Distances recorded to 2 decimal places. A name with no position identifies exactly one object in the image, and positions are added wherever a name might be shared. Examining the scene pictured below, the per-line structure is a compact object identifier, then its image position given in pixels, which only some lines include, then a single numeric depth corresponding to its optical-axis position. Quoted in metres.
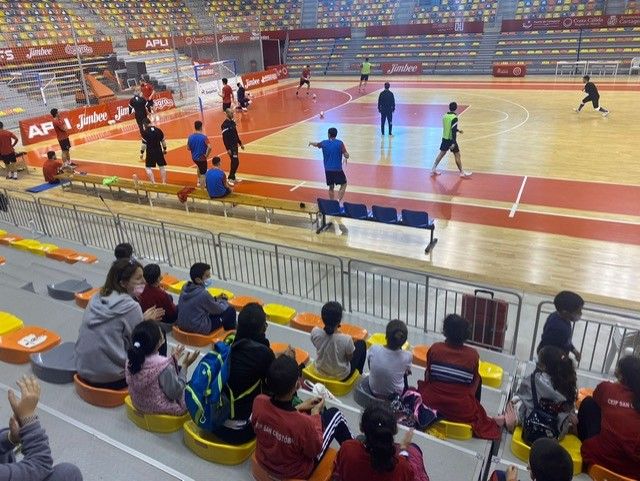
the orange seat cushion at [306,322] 5.73
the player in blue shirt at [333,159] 10.10
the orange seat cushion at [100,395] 4.02
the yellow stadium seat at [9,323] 5.17
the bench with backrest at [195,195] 9.95
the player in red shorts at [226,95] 19.89
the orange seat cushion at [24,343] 4.73
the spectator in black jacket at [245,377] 3.36
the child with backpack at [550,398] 3.46
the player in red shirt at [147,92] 19.86
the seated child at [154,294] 4.91
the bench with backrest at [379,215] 8.62
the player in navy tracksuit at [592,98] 16.58
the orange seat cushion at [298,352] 4.63
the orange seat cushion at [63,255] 7.64
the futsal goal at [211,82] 22.97
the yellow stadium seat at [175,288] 6.62
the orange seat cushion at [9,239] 8.45
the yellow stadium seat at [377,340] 5.26
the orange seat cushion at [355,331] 5.39
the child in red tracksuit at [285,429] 2.93
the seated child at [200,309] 4.92
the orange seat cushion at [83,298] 6.07
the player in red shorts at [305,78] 24.52
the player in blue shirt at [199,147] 11.75
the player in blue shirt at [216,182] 10.49
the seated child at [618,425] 3.20
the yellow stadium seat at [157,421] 3.73
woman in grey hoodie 3.94
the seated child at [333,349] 4.25
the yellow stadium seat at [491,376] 4.72
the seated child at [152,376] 3.46
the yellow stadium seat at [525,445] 3.52
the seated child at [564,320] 4.30
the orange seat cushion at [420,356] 5.09
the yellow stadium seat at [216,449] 3.40
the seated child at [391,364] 3.91
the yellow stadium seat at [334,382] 4.42
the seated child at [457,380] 3.76
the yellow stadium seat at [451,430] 3.76
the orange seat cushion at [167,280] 6.68
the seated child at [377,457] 2.56
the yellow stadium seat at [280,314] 5.87
